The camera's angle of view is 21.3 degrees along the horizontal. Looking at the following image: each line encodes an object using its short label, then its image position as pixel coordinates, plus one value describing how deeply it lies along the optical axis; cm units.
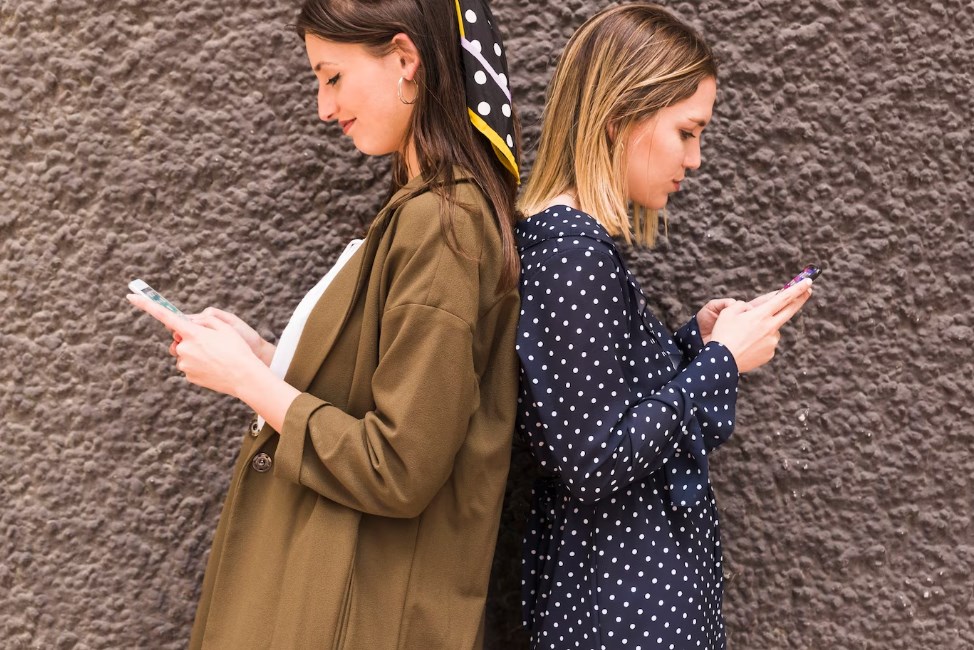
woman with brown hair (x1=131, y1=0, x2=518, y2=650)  298
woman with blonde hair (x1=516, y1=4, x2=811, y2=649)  302
